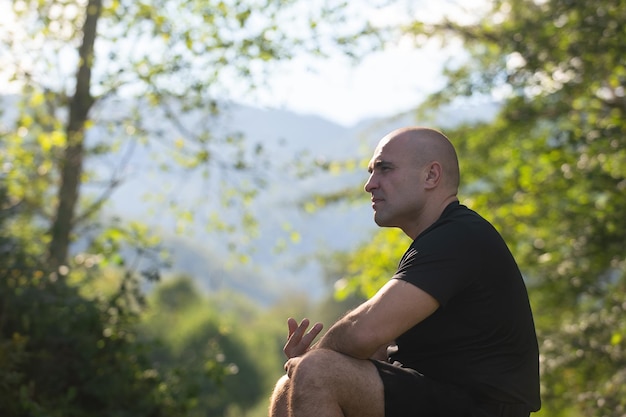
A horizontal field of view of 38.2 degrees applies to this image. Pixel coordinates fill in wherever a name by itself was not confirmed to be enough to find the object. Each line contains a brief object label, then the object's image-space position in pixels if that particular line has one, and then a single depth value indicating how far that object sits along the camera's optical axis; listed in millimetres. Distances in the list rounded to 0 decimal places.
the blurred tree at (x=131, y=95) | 11273
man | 3264
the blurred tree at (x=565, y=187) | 7566
